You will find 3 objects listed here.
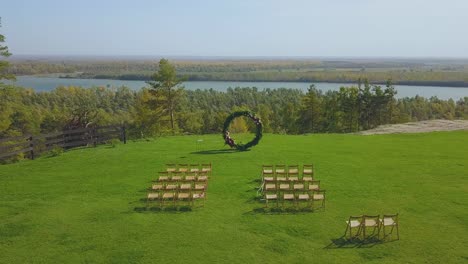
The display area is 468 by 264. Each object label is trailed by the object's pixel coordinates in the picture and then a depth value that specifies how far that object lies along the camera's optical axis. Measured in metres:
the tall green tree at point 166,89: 50.41
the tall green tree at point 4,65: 38.33
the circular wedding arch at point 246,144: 28.64
